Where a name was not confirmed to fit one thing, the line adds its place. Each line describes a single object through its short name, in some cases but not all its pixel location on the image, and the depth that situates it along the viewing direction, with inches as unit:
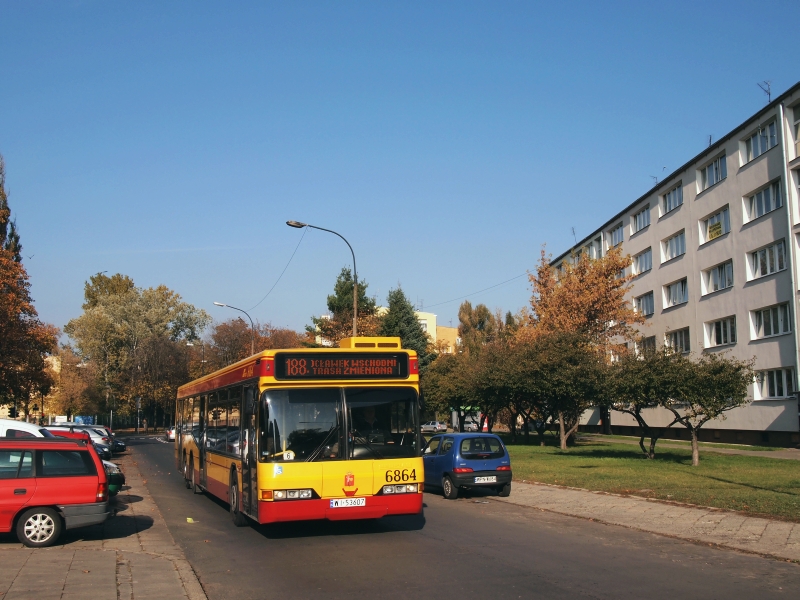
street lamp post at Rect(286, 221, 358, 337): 1054.0
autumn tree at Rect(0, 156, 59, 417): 1382.9
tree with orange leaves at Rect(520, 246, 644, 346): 1766.7
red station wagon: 415.5
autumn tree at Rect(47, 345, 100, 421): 2635.3
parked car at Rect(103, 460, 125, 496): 603.0
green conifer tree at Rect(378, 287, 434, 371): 2345.0
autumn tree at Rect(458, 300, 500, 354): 3580.2
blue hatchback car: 685.3
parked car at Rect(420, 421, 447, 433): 2751.0
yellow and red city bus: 422.6
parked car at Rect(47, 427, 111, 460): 1096.8
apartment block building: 1312.7
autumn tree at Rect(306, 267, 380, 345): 2207.2
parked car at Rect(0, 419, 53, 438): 714.8
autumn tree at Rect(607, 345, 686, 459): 949.2
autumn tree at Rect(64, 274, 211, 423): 3026.6
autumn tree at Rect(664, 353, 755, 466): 916.0
